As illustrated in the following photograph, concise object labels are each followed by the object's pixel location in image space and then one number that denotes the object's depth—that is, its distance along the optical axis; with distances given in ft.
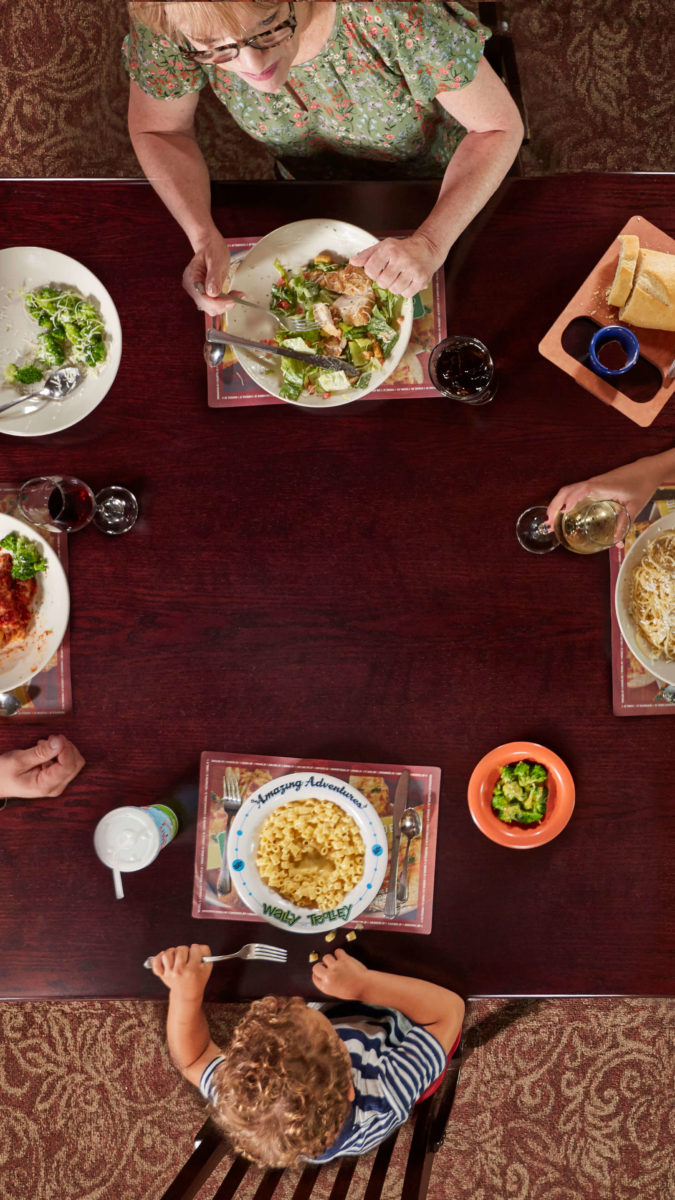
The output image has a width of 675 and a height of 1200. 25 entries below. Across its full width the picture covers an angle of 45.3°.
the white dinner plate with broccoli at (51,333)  5.20
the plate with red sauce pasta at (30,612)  5.11
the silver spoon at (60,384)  5.25
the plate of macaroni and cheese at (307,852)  5.04
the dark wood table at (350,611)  5.15
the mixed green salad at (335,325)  5.09
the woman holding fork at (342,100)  4.59
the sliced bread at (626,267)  5.01
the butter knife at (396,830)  5.15
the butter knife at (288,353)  5.04
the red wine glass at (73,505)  5.13
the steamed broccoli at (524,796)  5.07
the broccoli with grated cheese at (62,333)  5.19
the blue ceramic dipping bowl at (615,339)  5.04
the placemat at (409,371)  5.25
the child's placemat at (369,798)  5.16
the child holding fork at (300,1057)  5.06
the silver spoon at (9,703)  5.24
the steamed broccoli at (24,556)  5.11
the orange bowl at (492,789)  5.03
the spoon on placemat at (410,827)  5.16
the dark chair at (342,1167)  5.23
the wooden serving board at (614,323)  5.15
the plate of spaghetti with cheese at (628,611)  4.95
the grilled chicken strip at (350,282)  5.08
